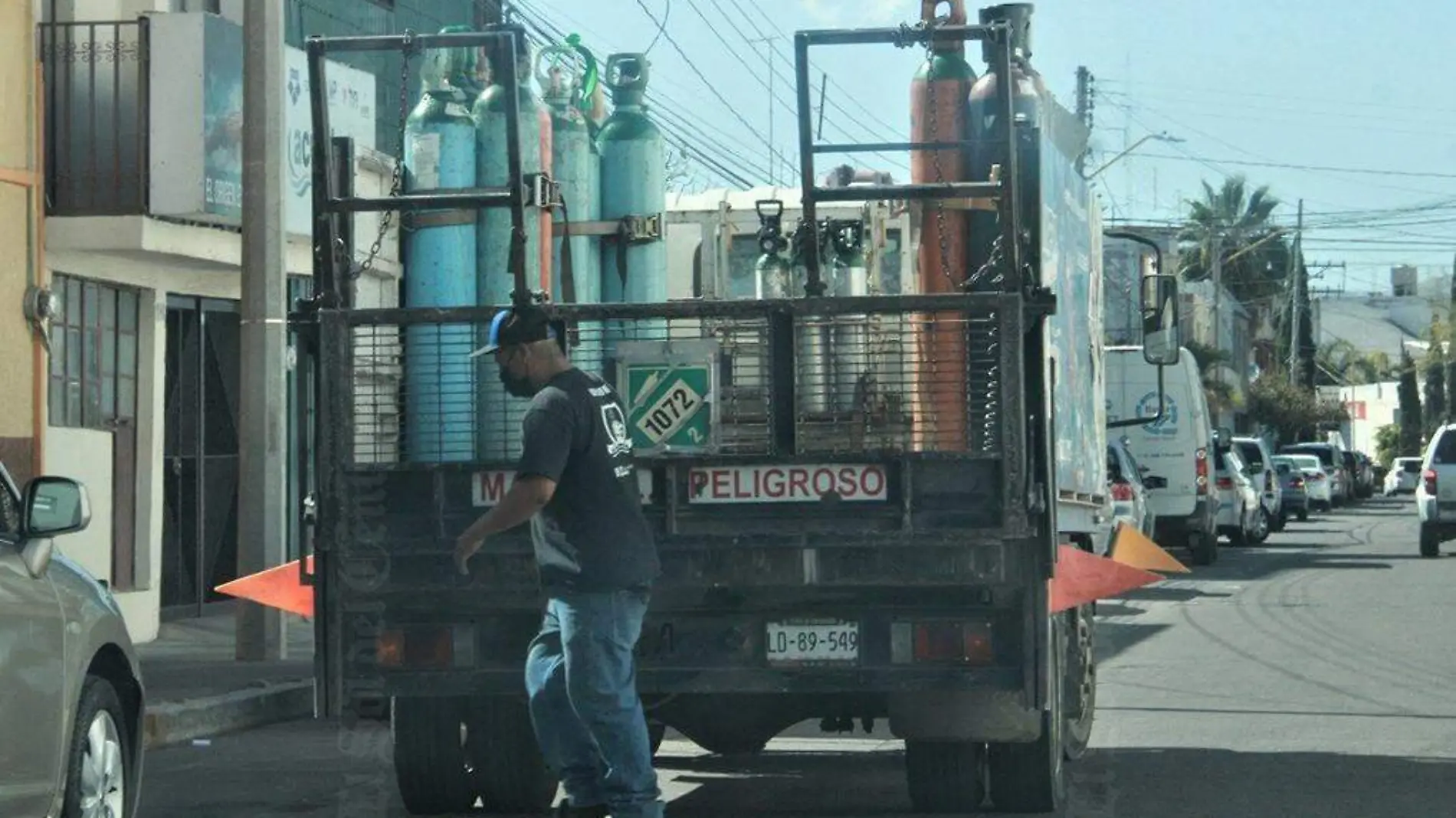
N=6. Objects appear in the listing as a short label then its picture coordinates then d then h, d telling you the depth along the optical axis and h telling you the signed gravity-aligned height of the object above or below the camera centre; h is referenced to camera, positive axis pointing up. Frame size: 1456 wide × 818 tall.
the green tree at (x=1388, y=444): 121.12 +0.48
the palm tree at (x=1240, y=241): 97.44 +8.71
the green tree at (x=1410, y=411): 119.31 +2.00
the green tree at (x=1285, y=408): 88.69 +1.64
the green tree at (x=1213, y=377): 67.56 +2.37
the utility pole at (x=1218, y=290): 76.50 +5.17
